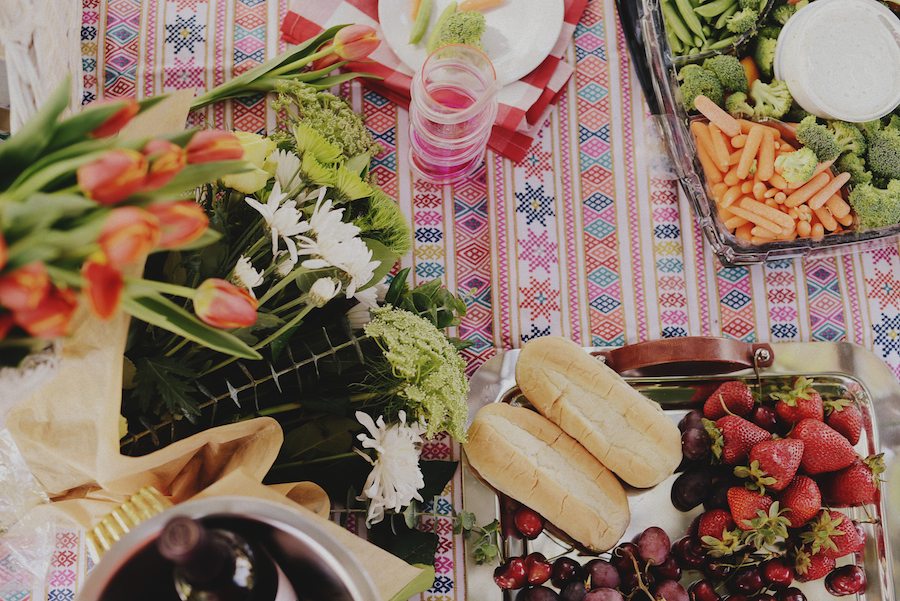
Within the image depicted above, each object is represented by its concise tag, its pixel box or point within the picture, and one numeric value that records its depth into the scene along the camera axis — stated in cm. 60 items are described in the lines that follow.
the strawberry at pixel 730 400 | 100
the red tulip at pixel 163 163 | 45
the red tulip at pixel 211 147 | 48
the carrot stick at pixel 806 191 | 102
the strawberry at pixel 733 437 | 96
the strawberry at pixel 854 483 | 96
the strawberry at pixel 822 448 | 96
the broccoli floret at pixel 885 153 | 103
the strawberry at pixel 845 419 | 99
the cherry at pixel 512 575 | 94
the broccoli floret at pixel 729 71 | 104
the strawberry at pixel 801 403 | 99
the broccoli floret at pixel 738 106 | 104
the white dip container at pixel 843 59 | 102
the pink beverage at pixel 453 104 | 97
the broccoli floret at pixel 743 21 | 104
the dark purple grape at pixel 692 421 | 99
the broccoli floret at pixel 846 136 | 103
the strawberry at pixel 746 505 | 93
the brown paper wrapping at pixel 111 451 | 57
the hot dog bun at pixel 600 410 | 96
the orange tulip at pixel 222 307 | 48
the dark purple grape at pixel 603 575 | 93
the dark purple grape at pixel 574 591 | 93
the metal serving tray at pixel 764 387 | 100
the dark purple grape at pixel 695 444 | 98
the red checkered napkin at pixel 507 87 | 109
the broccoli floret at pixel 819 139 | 100
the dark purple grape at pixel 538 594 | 92
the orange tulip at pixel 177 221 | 44
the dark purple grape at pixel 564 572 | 95
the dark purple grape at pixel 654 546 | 95
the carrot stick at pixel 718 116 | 103
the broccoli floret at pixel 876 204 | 100
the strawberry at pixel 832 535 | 94
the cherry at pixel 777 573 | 94
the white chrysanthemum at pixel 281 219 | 68
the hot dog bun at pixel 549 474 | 94
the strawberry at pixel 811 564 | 95
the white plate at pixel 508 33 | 107
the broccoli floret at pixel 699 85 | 104
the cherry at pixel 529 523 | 96
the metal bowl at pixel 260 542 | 49
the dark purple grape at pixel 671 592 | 93
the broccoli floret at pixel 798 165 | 100
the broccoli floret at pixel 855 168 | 104
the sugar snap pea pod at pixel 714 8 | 107
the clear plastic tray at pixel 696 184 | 104
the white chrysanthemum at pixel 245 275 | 66
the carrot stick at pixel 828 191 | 102
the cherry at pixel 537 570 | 94
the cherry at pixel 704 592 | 96
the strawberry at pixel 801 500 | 94
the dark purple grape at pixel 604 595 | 91
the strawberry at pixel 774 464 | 93
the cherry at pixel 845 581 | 98
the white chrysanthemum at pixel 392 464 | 79
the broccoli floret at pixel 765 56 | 107
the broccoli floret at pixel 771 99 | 104
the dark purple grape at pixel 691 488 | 98
